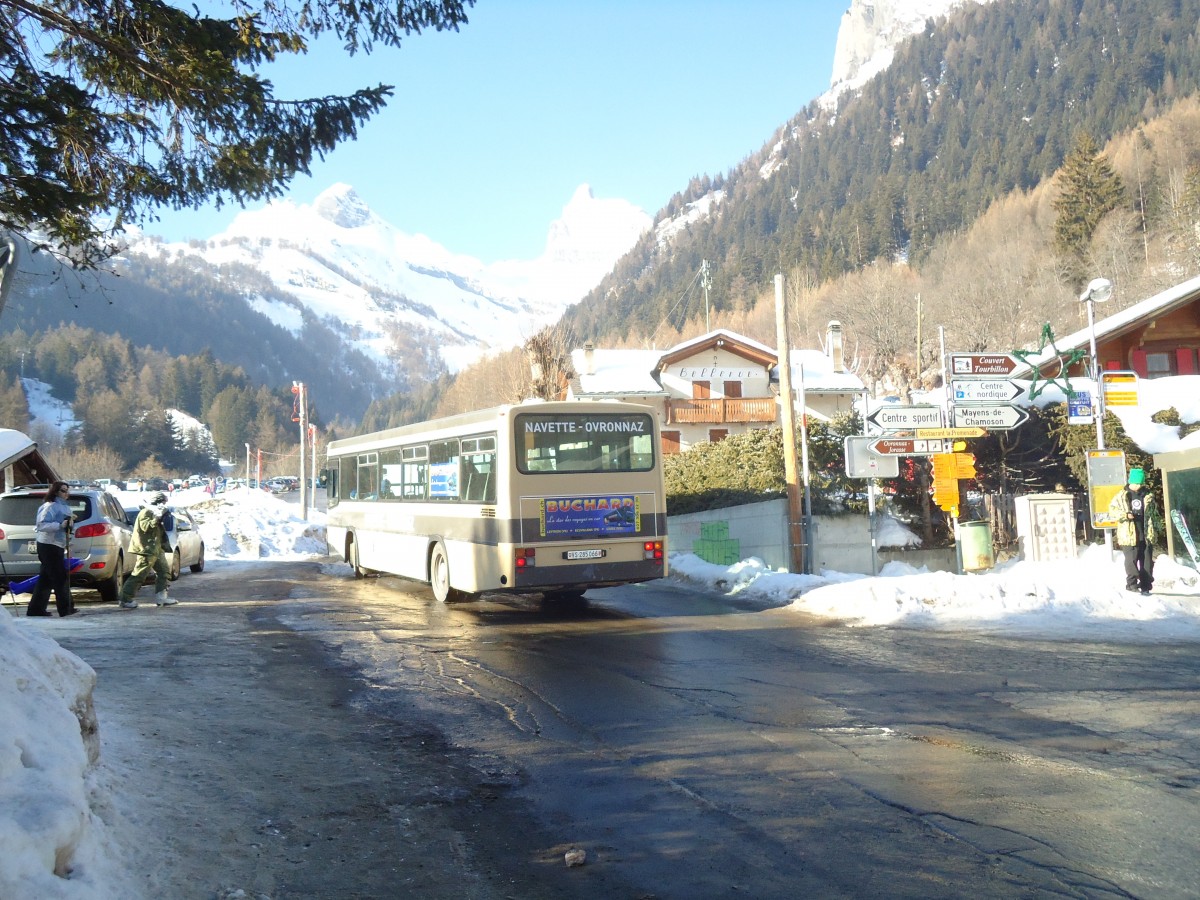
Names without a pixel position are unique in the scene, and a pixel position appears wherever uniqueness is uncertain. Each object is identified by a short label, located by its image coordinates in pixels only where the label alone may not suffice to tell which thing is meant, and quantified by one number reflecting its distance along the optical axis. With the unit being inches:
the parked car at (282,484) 4143.7
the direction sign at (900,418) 713.6
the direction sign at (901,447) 708.0
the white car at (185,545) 871.4
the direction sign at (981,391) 716.7
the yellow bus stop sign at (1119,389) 703.1
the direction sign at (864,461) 711.1
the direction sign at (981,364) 713.0
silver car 629.9
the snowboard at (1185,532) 655.1
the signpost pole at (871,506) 730.8
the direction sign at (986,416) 713.0
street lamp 660.1
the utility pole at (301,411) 2150.0
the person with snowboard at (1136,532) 568.7
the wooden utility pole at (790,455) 794.8
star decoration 754.2
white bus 552.4
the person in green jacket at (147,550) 610.1
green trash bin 716.0
